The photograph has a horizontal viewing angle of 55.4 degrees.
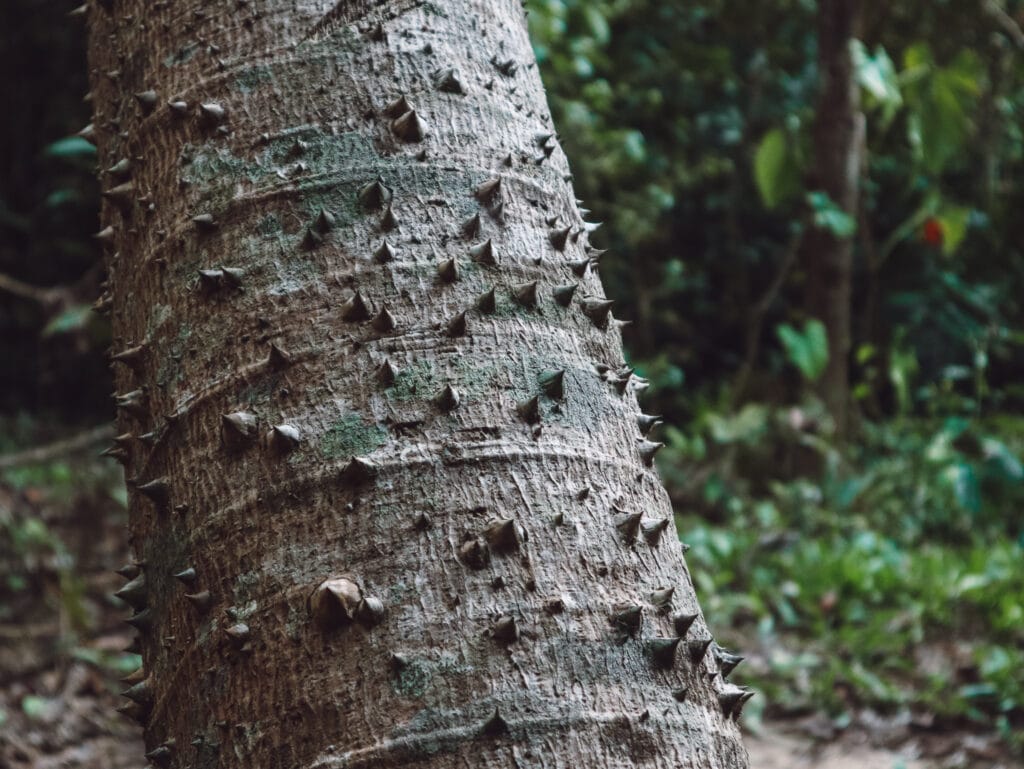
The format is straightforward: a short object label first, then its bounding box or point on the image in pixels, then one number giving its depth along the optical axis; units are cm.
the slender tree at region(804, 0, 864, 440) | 592
